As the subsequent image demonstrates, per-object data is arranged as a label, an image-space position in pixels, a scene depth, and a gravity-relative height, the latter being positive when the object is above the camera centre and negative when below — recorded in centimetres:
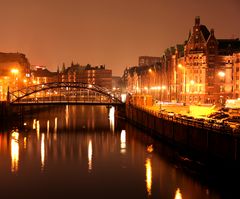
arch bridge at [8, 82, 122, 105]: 9031 -245
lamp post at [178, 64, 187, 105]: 9776 +272
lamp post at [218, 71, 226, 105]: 8815 +180
